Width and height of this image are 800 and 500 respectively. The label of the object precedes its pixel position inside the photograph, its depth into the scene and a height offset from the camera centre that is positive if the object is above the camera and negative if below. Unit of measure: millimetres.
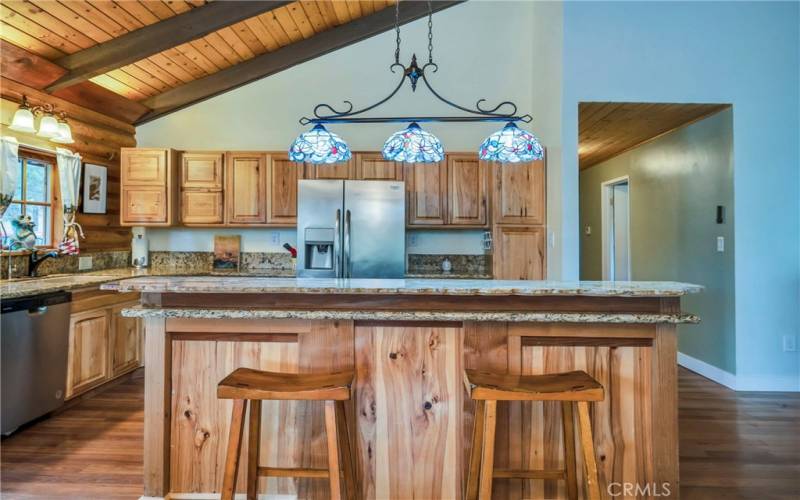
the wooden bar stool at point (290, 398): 1466 -513
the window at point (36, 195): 3303 +462
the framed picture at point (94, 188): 3889 +603
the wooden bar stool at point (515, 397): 1449 -483
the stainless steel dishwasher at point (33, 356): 2496 -638
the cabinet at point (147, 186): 4074 +642
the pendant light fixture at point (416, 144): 1980 +518
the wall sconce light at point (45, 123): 3052 +973
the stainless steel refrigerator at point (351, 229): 3736 +221
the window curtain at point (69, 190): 3535 +528
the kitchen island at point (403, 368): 1727 -481
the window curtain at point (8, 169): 2988 +591
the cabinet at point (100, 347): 3041 -732
